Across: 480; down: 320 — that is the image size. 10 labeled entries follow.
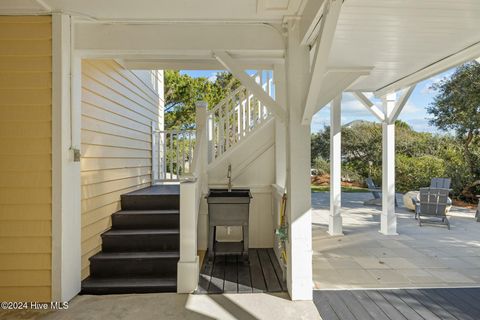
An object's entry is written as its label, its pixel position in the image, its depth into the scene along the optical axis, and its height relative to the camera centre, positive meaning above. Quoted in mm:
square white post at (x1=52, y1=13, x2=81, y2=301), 2598 +23
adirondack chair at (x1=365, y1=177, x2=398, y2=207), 8125 -762
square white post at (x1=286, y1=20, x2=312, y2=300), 2748 +20
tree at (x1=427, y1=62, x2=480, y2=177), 8750 +1761
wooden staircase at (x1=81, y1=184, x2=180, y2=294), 2911 -967
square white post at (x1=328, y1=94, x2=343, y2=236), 5125 -105
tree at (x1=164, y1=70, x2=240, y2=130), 11477 +2600
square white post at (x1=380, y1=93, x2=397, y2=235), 5121 -178
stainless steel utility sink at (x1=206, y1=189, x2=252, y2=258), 3617 -625
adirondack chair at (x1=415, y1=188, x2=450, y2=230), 5430 -770
